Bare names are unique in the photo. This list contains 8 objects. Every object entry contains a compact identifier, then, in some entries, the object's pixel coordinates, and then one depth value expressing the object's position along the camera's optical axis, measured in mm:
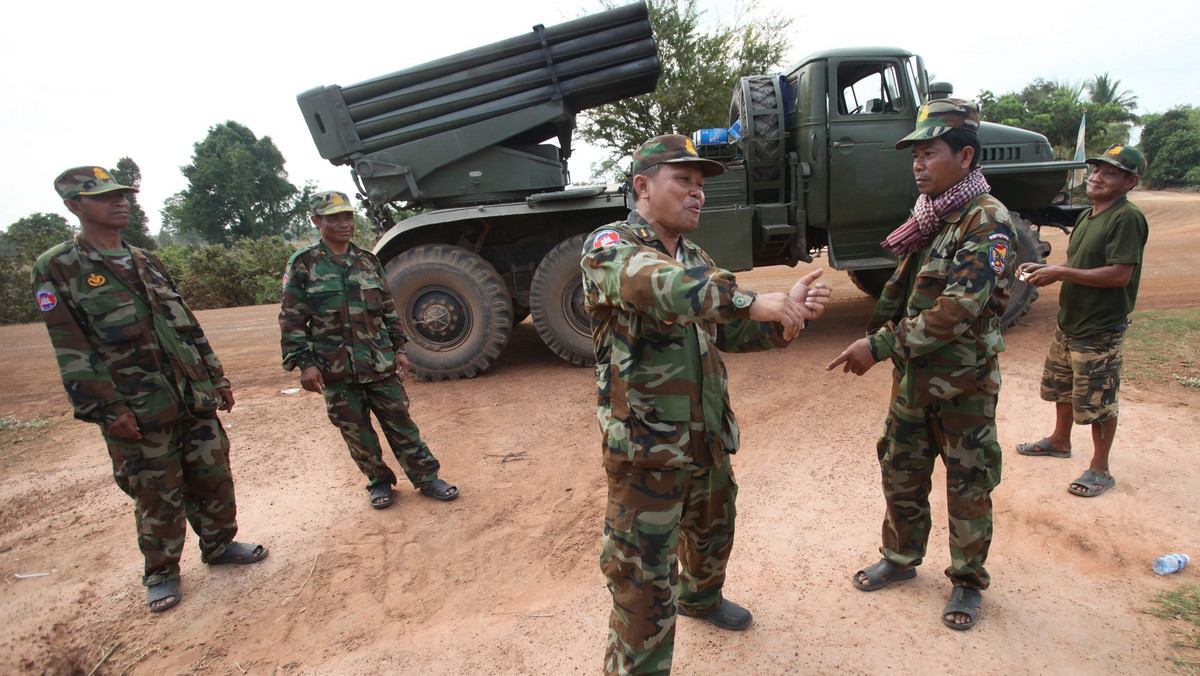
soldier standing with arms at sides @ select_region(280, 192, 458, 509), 3551
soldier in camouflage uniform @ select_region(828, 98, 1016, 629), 2193
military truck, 5871
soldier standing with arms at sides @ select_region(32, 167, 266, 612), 2707
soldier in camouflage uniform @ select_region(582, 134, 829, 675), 1898
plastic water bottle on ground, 2572
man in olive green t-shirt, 3127
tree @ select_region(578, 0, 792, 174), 18781
